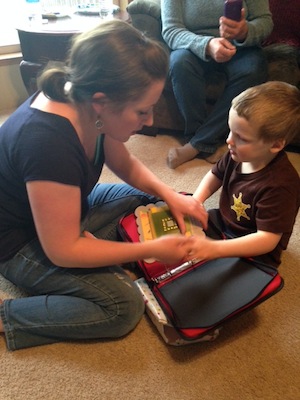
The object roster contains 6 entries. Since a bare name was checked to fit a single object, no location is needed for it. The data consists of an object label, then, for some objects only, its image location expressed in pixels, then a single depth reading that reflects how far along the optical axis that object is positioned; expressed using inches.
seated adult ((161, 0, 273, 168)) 65.2
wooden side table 68.9
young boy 37.9
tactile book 44.0
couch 69.6
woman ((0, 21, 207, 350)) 29.2
